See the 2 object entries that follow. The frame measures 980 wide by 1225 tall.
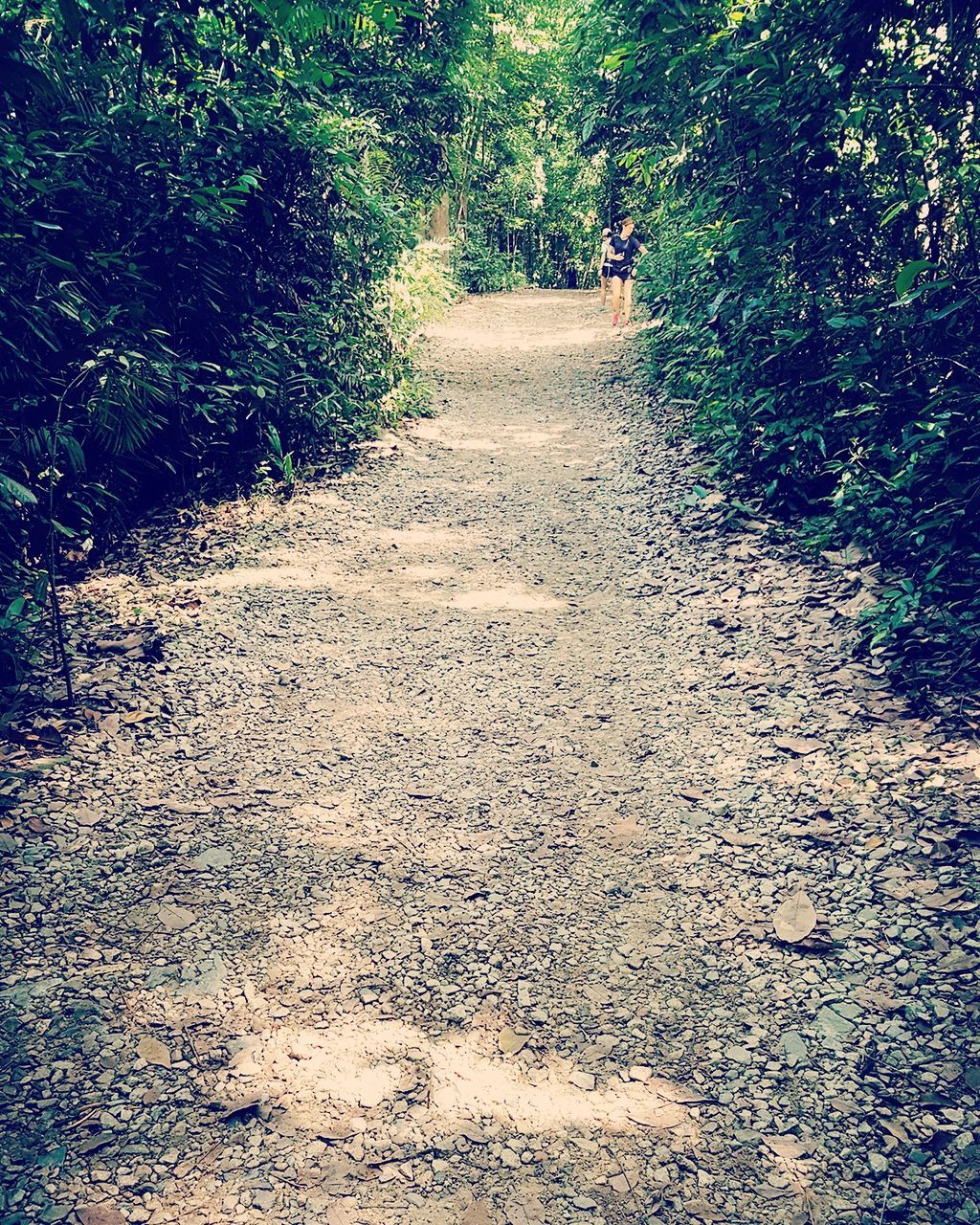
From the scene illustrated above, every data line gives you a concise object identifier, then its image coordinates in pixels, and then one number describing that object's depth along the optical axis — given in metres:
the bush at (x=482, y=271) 23.48
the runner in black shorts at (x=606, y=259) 14.04
